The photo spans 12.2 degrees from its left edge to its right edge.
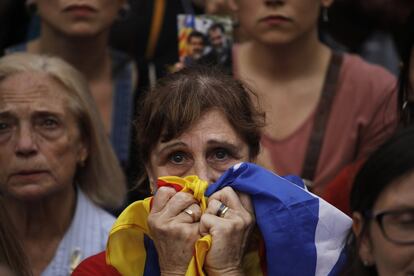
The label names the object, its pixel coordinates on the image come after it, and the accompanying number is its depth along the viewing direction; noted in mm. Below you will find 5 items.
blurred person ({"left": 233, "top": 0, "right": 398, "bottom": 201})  8568
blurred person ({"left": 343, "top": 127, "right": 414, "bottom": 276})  5113
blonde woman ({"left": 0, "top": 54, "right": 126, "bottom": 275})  7715
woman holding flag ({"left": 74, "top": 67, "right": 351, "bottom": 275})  5790
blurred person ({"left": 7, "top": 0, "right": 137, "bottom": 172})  9297
